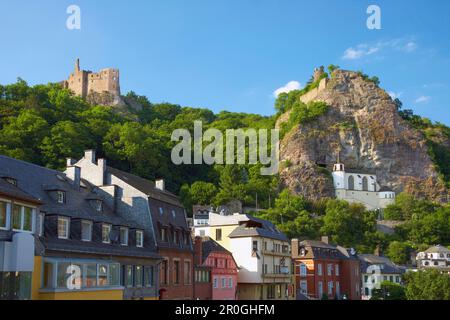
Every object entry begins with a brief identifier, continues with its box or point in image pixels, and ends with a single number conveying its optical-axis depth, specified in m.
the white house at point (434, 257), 104.50
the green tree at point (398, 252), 108.81
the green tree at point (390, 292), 79.81
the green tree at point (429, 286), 68.81
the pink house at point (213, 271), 46.90
